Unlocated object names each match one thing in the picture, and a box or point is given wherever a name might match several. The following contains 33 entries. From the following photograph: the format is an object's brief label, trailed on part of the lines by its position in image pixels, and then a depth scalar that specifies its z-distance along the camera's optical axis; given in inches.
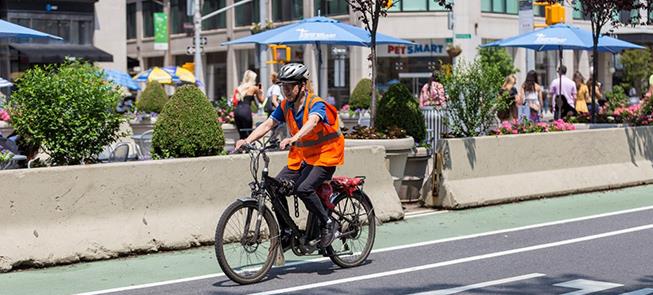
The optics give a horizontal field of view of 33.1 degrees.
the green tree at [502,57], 1976.6
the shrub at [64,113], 441.1
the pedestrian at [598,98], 959.5
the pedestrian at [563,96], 924.6
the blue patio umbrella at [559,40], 904.9
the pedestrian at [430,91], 730.2
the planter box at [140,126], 972.6
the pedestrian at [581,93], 944.7
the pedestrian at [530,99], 903.1
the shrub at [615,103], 807.1
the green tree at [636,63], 2317.7
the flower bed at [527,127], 615.9
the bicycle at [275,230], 346.3
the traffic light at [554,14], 992.2
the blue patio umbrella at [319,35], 796.6
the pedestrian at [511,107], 835.4
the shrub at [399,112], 572.1
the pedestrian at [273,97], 834.8
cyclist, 365.7
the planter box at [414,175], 568.7
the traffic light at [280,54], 1451.8
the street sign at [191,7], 1971.8
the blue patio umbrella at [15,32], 709.1
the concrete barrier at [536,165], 557.0
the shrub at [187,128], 462.6
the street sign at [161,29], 2253.3
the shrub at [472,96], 583.5
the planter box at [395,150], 544.7
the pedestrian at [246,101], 786.8
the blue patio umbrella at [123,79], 1676.4
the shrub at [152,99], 1187.9
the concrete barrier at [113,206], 386.3
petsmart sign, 2150.6
